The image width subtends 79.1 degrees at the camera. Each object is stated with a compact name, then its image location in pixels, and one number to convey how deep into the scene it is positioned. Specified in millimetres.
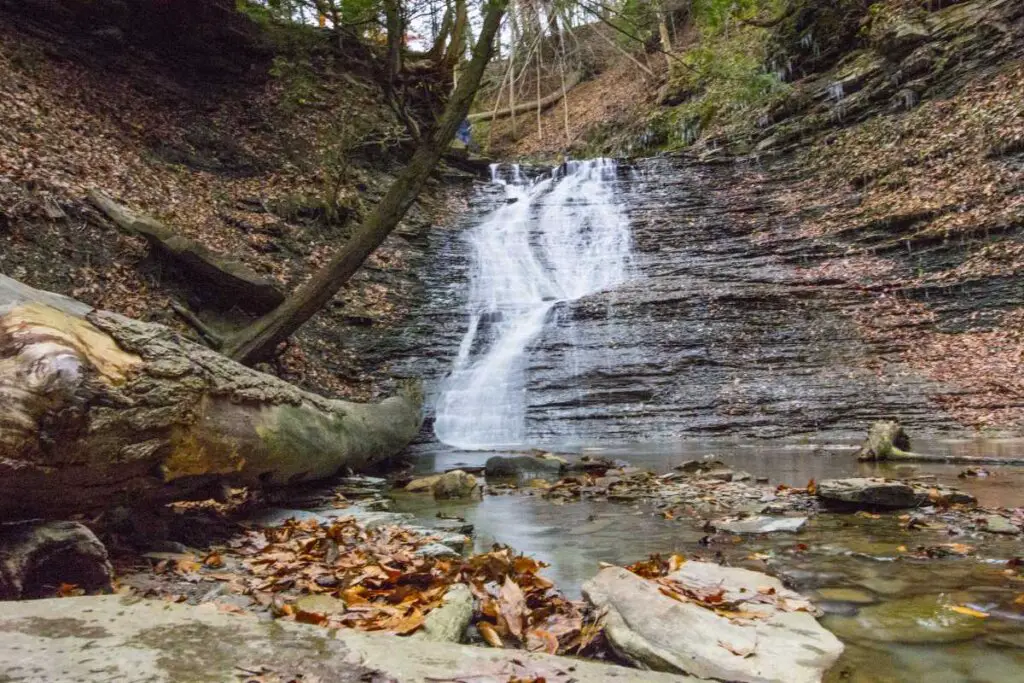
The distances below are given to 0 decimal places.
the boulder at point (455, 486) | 5695
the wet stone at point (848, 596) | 2781
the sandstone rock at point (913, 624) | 2406
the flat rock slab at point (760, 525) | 3980
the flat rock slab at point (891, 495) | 4430
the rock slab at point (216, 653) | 1697
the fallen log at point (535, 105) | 29967
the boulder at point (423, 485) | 5973
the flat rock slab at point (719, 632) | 2035
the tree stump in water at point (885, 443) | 6578
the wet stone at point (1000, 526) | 3648
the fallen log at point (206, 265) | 8297
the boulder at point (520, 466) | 6828
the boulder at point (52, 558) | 2566
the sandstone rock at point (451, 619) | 2217
